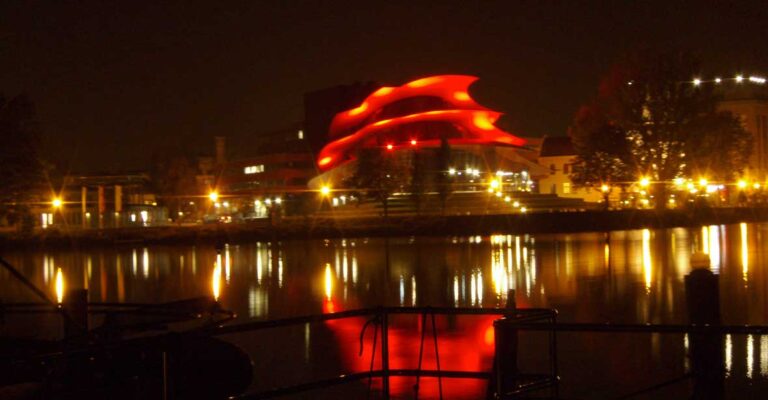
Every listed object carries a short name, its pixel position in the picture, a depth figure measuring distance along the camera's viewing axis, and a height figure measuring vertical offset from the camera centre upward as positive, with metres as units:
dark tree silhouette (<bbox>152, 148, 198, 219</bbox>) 87.50 +3.49
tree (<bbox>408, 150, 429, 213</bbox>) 56.76 +1.62
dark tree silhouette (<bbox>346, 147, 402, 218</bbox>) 57.16 +2.22
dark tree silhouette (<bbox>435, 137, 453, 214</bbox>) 56.47 +2.16
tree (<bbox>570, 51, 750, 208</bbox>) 52.94 +4.54
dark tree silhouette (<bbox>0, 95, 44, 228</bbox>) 42.69 +3.25
